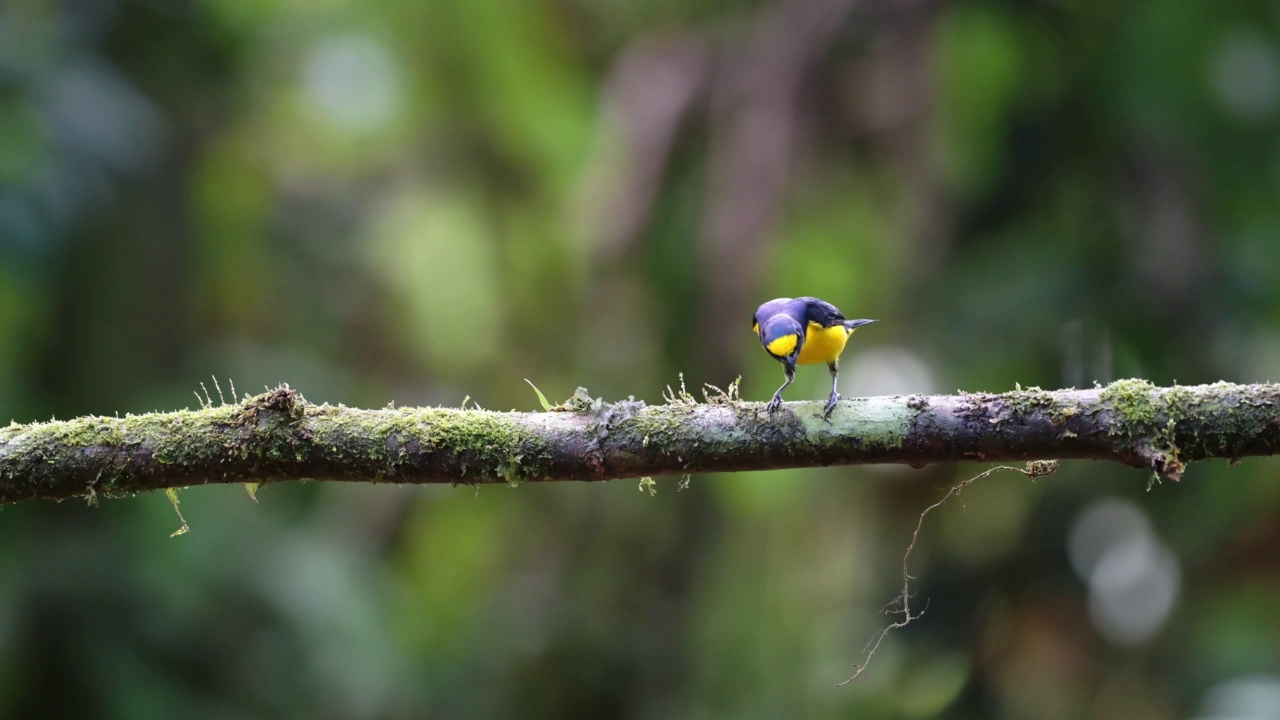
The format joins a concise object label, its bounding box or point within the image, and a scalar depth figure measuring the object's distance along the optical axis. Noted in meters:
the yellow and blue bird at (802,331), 6.85
